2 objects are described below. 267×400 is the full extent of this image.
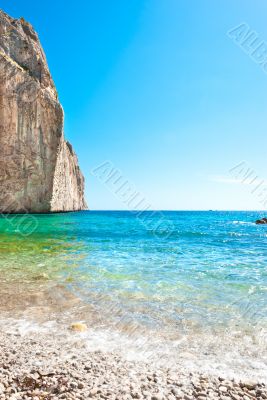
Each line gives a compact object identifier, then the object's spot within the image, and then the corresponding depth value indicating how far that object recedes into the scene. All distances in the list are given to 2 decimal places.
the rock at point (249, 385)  3.59
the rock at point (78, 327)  5.45
